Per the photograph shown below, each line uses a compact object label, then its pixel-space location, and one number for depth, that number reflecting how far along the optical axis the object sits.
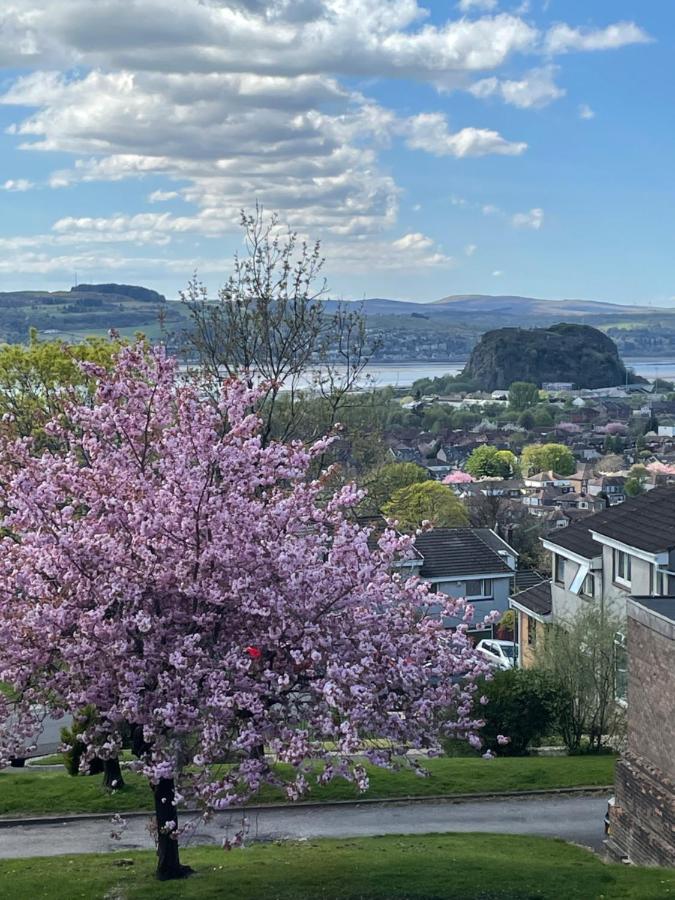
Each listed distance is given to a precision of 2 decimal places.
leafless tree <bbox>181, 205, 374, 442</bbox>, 29.53
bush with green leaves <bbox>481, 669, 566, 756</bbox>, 28.28
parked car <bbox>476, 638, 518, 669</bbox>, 43.97
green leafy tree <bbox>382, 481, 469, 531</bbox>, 52.75
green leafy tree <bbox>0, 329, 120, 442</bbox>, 30.42
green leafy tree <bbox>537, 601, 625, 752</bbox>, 28.97
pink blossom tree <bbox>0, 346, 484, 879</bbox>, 13.14
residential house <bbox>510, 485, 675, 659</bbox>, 32.22
